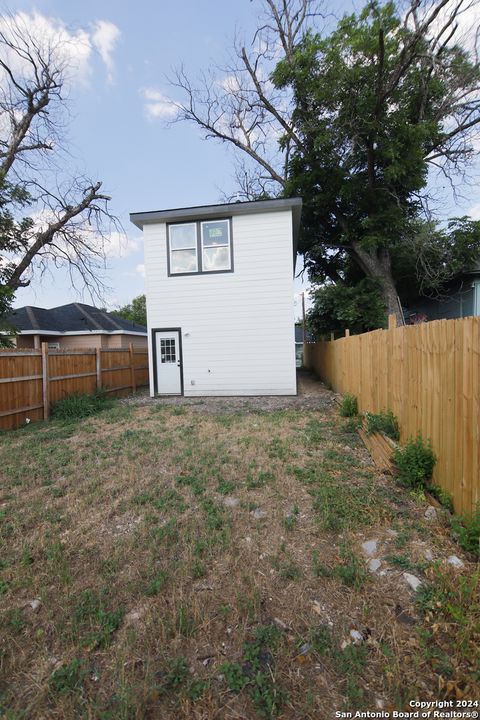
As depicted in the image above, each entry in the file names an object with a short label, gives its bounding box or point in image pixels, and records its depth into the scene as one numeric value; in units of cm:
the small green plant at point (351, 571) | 199
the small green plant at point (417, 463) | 296
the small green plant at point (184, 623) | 172
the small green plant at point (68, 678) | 147
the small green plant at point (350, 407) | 608
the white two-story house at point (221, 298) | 923
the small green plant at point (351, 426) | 514
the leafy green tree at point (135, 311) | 3650
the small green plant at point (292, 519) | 261
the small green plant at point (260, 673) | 138
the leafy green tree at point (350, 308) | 1127
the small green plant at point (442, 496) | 255
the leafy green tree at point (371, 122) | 1073
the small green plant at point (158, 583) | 199
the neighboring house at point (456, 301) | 1119
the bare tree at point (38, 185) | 1044
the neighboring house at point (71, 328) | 1468
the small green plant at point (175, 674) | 147
